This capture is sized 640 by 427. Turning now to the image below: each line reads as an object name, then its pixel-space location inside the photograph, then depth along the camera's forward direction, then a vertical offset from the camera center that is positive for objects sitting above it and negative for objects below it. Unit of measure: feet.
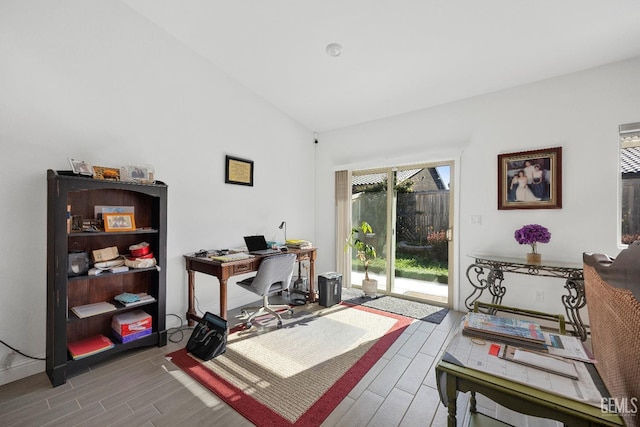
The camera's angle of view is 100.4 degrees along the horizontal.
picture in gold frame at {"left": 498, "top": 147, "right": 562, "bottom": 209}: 9.57 +1.41
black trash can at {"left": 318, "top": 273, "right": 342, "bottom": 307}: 11.71 -3.28
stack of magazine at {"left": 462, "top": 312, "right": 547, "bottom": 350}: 4.02 -1.84
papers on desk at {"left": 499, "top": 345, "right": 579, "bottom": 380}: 3.35 -1.93
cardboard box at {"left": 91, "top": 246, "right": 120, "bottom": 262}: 7.31 -1.14
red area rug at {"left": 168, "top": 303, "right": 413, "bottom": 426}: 5.82 -4.14
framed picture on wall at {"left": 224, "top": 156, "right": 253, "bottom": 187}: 11.27 +1.91
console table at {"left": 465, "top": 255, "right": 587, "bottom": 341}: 8.13 -1.98
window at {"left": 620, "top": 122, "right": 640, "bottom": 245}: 8.56 +1.10
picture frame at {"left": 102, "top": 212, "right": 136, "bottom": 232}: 7.40 -0.24
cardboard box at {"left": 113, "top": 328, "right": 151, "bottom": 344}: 7.56 -3.56
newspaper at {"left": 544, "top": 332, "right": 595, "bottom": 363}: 3.67 -1.91
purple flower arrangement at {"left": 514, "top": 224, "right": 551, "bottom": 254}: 8.96 -0.61
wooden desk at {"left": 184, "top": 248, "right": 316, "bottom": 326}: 8.79 -1.92
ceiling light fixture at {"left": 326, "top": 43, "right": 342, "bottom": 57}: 9.09 +5.78
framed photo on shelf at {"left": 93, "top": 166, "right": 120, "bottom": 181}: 6.99 +1.06
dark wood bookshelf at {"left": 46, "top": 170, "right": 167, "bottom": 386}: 6.34 -1.51
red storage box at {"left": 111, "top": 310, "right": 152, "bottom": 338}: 7.60 -3.19
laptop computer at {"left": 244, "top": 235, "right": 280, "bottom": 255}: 10.56 -1.26
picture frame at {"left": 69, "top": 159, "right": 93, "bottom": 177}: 6.58 +1.15
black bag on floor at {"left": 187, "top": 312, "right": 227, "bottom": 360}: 7.70 -3.72
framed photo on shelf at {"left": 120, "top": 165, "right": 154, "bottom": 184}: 7.46 +1.16
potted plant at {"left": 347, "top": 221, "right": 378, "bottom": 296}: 13.29 -1.68
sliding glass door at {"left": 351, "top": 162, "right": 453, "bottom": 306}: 12.19 -0.47
